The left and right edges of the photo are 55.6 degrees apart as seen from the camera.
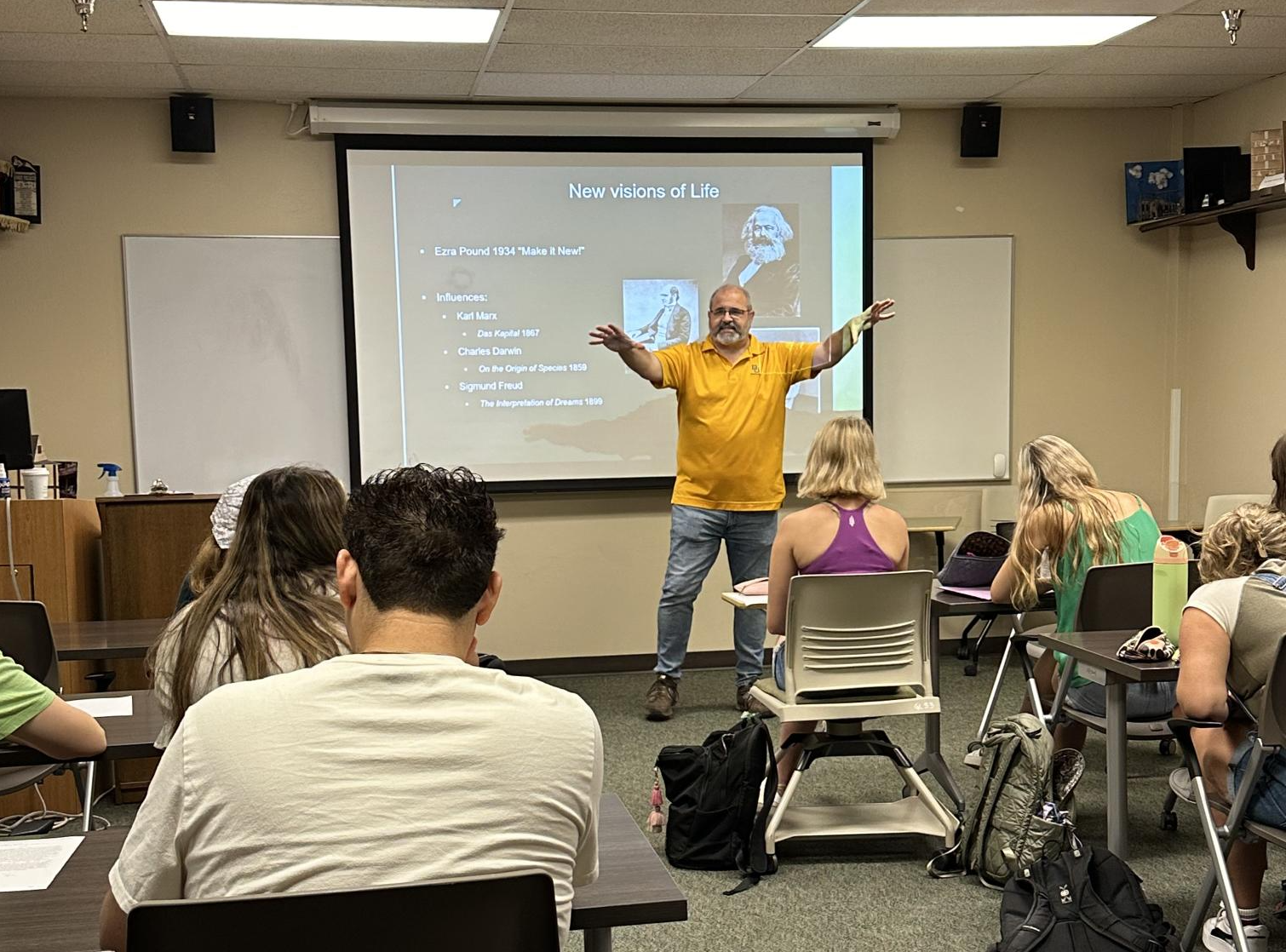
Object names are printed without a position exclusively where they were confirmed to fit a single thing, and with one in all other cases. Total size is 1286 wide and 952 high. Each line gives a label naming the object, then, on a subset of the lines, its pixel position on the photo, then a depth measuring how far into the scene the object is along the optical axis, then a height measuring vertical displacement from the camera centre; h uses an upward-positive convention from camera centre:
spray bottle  4.71 -0.39
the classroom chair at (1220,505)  5.51 -0.67
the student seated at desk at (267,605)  2.11 -0.41
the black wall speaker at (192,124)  5.39 +1.11
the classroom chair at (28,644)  3.09 -0.68
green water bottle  3.29 -0.61
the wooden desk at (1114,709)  2.98 -0.87
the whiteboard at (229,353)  5.51 +0.10
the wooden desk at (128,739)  2.37 -0.73
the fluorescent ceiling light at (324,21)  4.28 +1.27
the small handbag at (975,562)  4.20 -0.69
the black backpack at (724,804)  3.46 -1.25
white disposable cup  4.20 -0.36
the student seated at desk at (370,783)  1.19 -0.41
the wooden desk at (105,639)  3.30 -0.74
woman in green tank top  3.74 -0.52
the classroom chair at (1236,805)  2.44 -0.96
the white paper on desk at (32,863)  1.66 -0.69
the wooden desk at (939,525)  5.90 -0.79
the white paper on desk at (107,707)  2.66 -0.73
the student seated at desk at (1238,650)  2.56 -0.62
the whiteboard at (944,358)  6.13 +0.02
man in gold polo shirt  5.22 -0.39
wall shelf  5.55 +0.65
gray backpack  3.26 -1.20
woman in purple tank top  3.64 -0.49
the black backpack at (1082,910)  2.66 -1.24
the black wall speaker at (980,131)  6.01 +1.14
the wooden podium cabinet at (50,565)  4.11 -0.64
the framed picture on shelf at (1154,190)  6.13 +0.85
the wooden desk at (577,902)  1.50 -0.69
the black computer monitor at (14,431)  4.41 -0.19
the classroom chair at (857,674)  3.40 -0.88
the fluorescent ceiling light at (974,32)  4.62 +1.28
